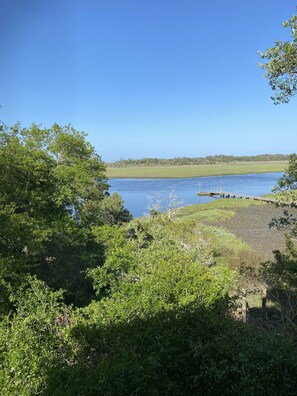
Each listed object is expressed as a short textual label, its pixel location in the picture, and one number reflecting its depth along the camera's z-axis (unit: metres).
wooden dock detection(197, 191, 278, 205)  42.64
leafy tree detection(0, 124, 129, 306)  9.96
